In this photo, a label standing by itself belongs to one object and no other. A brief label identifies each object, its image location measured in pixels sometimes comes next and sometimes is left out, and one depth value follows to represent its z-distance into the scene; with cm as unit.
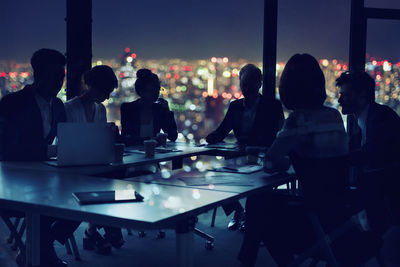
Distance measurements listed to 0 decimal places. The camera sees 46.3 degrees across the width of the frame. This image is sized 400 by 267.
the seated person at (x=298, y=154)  228
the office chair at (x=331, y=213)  220
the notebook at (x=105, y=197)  195
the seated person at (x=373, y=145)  267
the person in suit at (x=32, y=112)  308
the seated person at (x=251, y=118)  443
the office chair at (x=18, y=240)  264
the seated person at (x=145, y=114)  443
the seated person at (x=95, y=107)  357
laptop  280
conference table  178
